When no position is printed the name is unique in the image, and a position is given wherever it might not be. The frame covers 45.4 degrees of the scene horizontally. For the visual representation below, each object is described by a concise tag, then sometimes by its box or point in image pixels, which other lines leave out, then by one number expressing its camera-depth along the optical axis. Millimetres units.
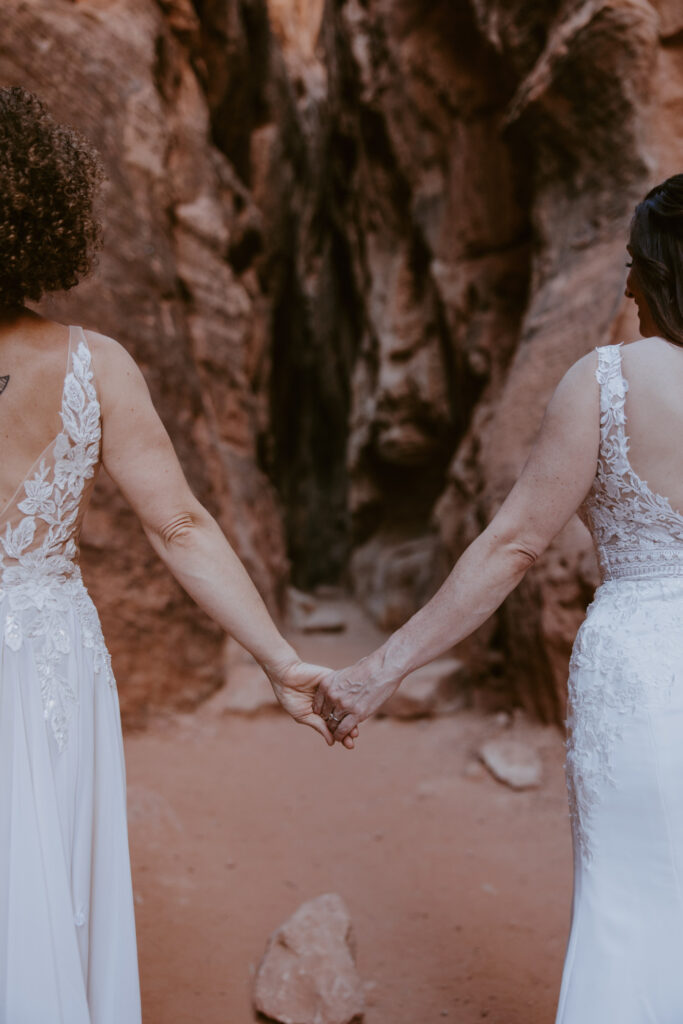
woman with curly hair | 1580
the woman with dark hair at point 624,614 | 1578
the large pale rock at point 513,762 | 5082
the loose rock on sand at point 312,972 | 2848
